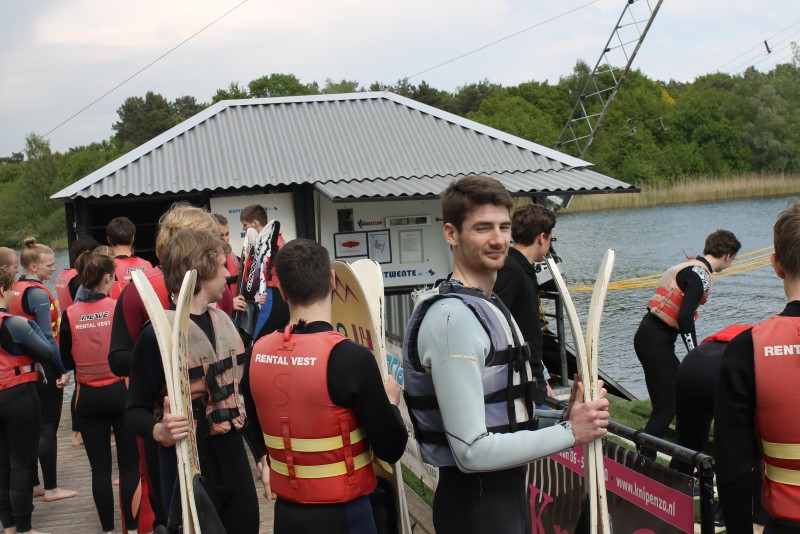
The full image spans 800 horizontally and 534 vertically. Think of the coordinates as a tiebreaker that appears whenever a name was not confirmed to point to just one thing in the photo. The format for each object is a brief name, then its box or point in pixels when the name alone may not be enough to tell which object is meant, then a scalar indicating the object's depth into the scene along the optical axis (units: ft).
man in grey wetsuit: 8.47
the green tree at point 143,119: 308.60
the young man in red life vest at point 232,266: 24.26
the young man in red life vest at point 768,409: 8.93
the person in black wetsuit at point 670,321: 23.04
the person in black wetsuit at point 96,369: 18.72
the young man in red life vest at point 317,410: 10.19
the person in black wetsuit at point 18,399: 19.30
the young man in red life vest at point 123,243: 20.94
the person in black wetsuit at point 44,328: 22.29
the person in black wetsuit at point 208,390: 12.27
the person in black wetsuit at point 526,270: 17.56
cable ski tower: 55.21
